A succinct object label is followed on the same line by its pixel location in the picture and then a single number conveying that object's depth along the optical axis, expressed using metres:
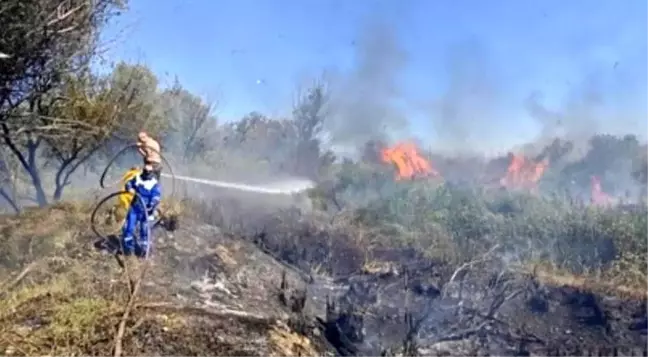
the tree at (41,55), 7.93
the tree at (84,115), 10.85
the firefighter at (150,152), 9.25
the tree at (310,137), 43.09
